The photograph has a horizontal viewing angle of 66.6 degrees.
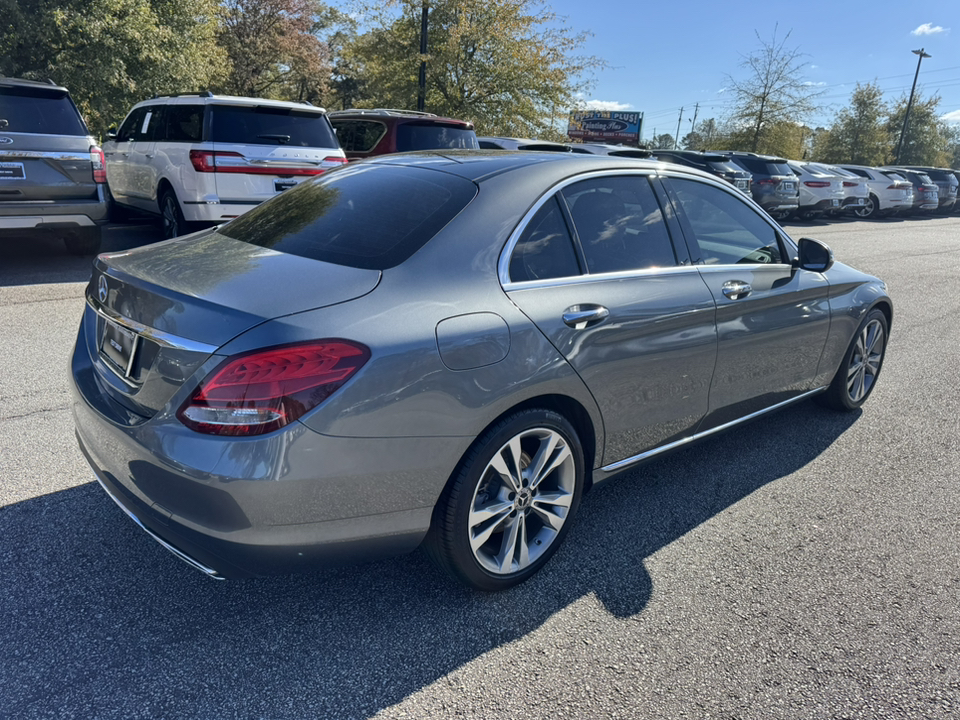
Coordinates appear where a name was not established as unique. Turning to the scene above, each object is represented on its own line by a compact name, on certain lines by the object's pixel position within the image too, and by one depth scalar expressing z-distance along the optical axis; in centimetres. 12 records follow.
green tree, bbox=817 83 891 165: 4509
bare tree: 3453
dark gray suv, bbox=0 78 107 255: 719
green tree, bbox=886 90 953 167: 4975
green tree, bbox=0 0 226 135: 1363
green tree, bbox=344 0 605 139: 2075
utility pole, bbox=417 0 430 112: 1823
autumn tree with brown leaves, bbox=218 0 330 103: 2970
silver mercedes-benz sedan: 217
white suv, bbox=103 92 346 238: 801
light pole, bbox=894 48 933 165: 4494
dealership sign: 3925
